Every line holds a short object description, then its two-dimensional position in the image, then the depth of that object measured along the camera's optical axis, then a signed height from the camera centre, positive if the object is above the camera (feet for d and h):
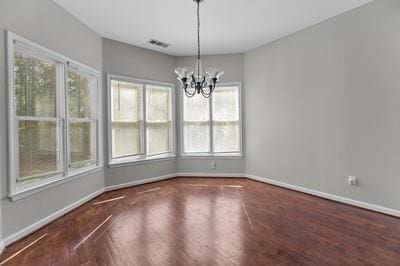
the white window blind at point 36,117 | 8.77 +0.72
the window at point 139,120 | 14.98 +0.89
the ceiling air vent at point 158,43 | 15.01 +6.09
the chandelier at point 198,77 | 10.04 +2.46
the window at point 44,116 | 8.54 +0.78
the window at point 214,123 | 18.01 +0.65
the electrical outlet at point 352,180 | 11.37 -2.59
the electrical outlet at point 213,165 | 18.10 -2.70
